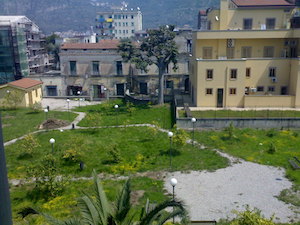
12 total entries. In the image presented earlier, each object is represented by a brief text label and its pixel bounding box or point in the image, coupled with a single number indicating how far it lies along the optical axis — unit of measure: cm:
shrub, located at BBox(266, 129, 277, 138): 2434
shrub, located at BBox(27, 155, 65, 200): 1569
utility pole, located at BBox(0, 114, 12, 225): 301
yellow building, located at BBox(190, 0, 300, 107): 3055
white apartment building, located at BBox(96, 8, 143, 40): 11175
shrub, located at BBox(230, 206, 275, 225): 1033
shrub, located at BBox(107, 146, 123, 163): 1981
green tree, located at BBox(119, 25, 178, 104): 3300
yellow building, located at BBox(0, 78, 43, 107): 3470
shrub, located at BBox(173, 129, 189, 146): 2103
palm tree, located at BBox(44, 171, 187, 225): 753
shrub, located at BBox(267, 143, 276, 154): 2103
